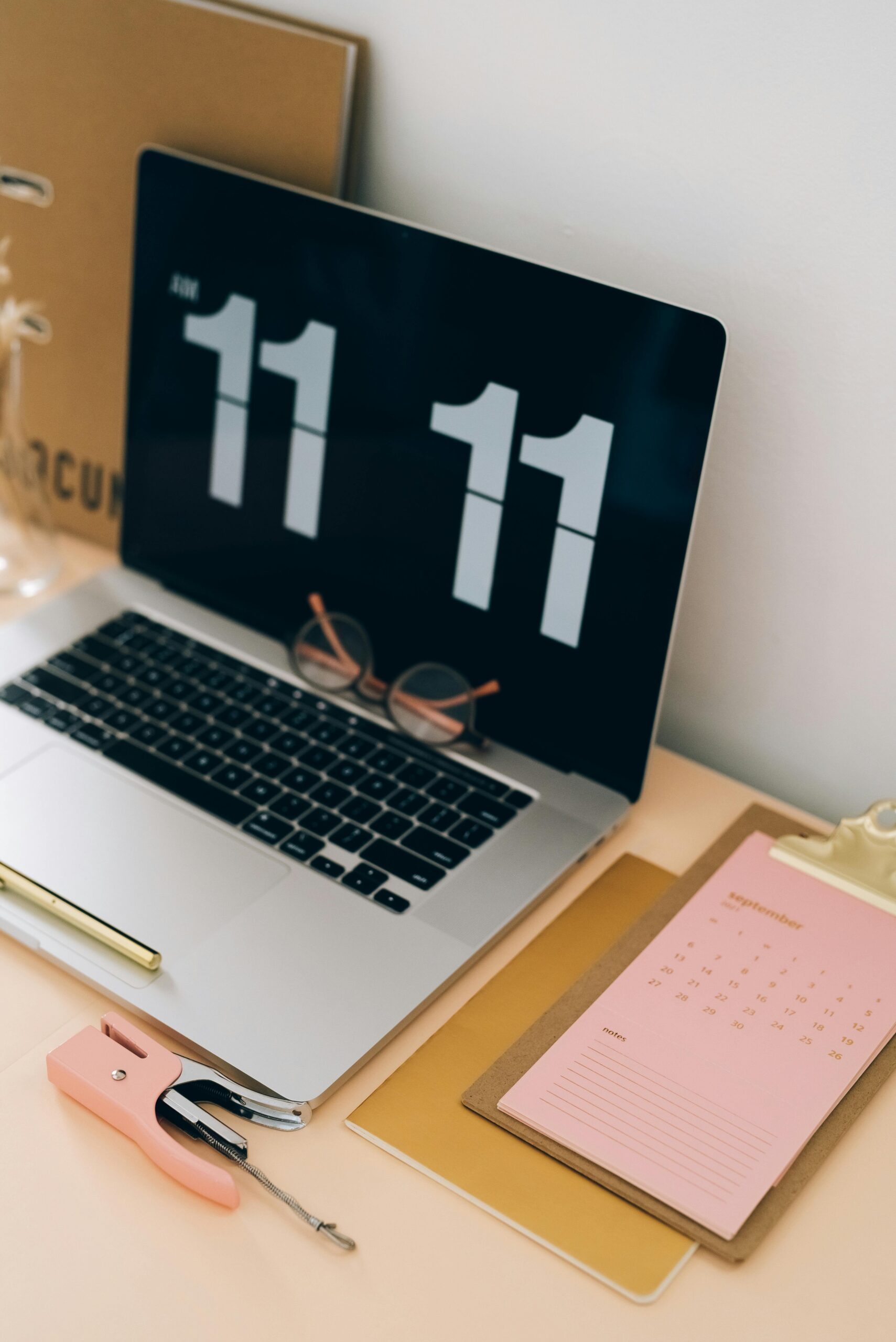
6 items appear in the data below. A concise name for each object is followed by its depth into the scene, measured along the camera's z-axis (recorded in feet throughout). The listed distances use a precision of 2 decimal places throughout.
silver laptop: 2.32
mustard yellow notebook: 1.88
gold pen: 2.20
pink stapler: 1.95
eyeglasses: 2.80
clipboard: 1.93
